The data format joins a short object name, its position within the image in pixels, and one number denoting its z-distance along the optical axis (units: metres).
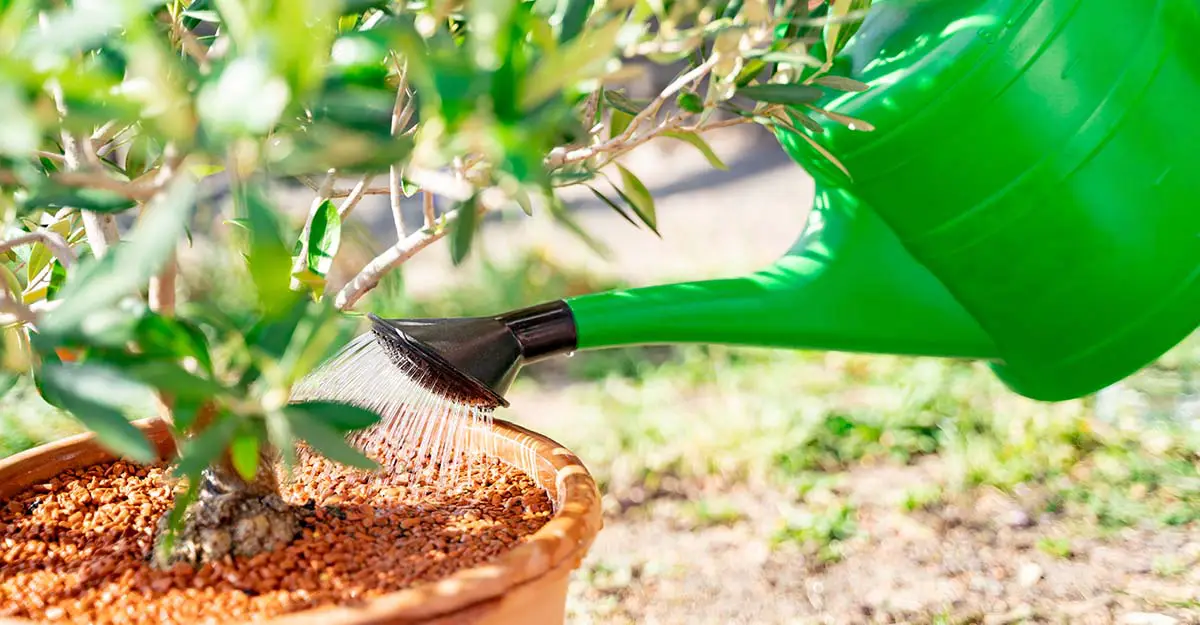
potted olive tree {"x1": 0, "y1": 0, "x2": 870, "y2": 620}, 0.49
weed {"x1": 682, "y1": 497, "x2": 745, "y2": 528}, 1.87
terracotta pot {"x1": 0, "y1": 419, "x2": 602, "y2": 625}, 0.69
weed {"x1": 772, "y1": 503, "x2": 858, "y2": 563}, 1.74
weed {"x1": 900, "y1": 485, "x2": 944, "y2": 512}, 1.81
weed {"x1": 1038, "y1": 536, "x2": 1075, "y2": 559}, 1.62
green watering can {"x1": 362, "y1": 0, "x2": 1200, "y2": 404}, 0.90
